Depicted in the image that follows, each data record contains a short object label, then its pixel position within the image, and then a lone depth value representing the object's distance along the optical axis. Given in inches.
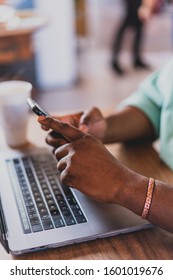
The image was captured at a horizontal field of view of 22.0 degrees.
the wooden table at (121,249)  21.7
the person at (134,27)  124.5
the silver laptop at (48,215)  22.4
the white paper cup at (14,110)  32.2
